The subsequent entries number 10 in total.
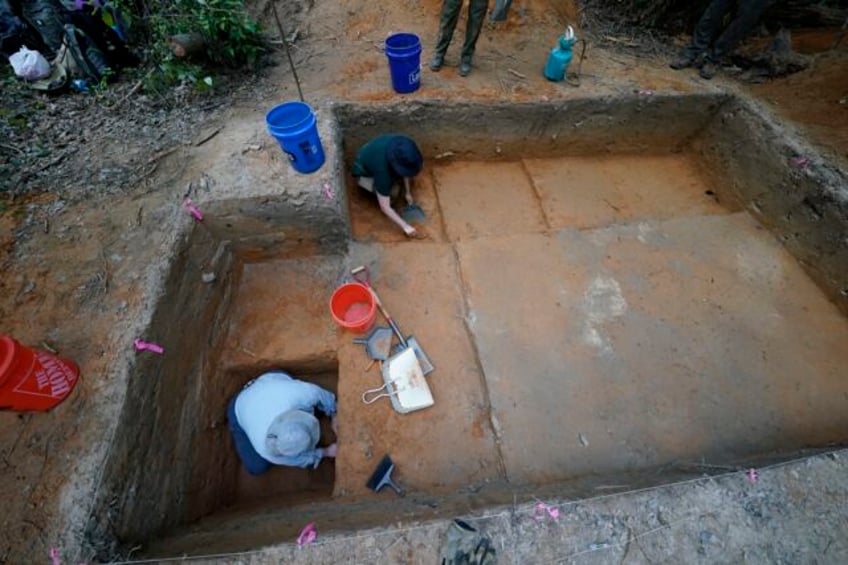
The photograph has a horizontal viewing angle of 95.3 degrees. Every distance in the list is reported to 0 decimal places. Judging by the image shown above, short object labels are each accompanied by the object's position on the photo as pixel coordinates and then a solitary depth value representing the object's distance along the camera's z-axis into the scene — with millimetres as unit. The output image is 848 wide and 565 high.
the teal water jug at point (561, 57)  3275
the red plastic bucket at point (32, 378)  1440
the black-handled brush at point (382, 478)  2053
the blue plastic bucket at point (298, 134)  2383
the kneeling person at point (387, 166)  2734
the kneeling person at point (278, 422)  2068
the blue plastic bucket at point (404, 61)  2977
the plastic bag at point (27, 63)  3002
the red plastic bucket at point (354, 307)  2401
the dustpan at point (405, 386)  2287
